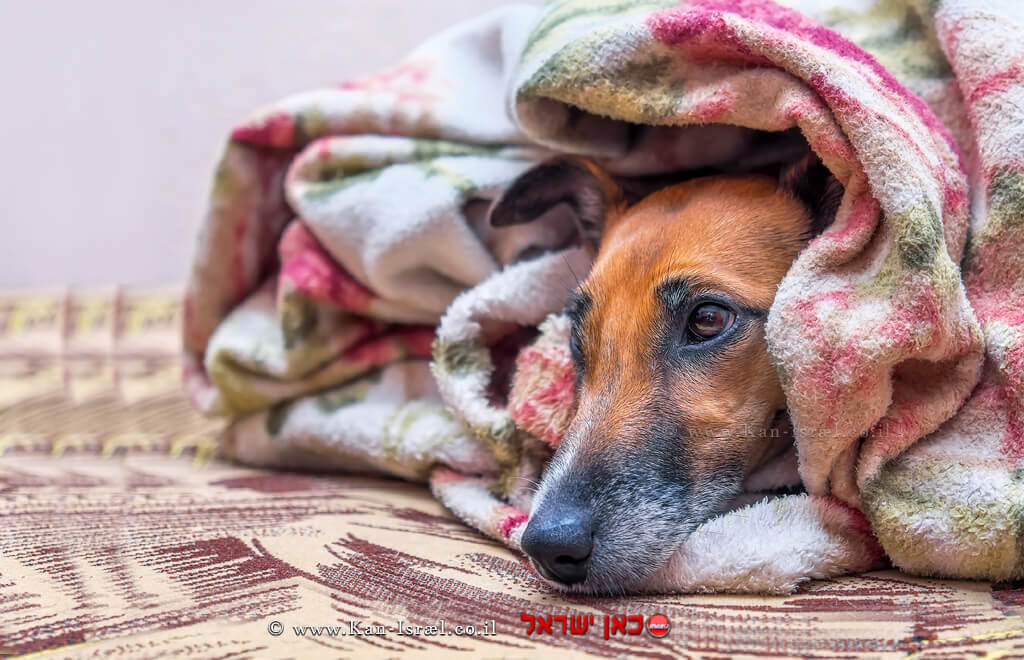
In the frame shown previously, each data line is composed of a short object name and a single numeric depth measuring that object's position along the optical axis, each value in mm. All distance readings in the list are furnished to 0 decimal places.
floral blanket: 799
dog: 804
